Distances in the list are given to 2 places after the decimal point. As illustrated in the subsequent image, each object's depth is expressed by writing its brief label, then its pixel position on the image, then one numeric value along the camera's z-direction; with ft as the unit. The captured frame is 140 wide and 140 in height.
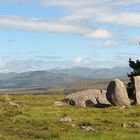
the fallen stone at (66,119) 130.72
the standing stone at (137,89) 223.30
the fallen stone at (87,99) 227.08
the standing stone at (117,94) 215.72
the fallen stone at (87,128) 113.19
